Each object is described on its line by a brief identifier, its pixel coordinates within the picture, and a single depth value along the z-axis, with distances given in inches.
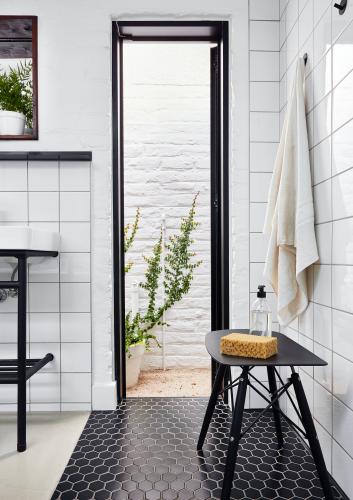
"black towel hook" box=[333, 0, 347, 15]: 48.6
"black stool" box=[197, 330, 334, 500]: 45.3
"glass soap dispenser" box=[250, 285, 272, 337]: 56.7
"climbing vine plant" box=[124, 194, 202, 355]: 106.6
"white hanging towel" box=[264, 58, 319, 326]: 58.8
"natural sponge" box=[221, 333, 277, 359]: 48.2
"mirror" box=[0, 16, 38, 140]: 78.2
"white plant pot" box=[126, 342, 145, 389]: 97.3
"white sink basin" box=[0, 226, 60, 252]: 61.8
